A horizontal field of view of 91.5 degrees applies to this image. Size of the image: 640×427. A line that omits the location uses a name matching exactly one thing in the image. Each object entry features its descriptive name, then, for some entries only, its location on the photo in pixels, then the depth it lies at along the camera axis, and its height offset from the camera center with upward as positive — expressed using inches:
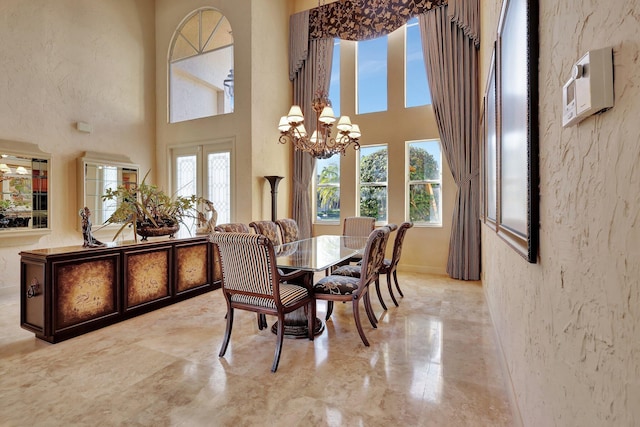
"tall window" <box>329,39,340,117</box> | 238.2 +101.1
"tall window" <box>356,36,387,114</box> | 223.9 +100.1
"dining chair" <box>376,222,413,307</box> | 140.7 -20.7
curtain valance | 204.5 +134.5
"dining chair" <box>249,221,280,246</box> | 156.9 -8.5
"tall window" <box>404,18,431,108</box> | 211.2 +97.2
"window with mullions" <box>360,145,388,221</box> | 224.2 +22.4
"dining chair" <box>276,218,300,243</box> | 172.6 -10.1
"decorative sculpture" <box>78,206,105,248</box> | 115.0 -6.9
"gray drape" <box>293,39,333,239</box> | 231.3 +83.2
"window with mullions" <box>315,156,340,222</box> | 238.5 +18.0
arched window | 233.9 +113.1
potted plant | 130.3 +0.7
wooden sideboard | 103.8 -27.1
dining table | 101.7 -16.6
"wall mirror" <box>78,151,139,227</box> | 193.8 +22.8
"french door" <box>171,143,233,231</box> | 224.5 +29.6
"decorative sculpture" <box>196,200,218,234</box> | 159.5 -6.1
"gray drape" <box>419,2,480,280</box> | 186.5 +57.2
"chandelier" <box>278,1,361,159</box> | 140.6 +39.0
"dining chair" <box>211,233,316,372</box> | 87.4 -20.1
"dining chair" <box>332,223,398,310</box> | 127.5 -24.9
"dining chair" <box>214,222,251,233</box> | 121.1 -6.4
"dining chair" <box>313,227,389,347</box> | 103.2 -24.9
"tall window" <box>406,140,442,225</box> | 208.7 +20.5
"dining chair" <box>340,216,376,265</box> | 179.2 -8.3
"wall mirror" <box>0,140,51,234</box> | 159.2 +13.4
